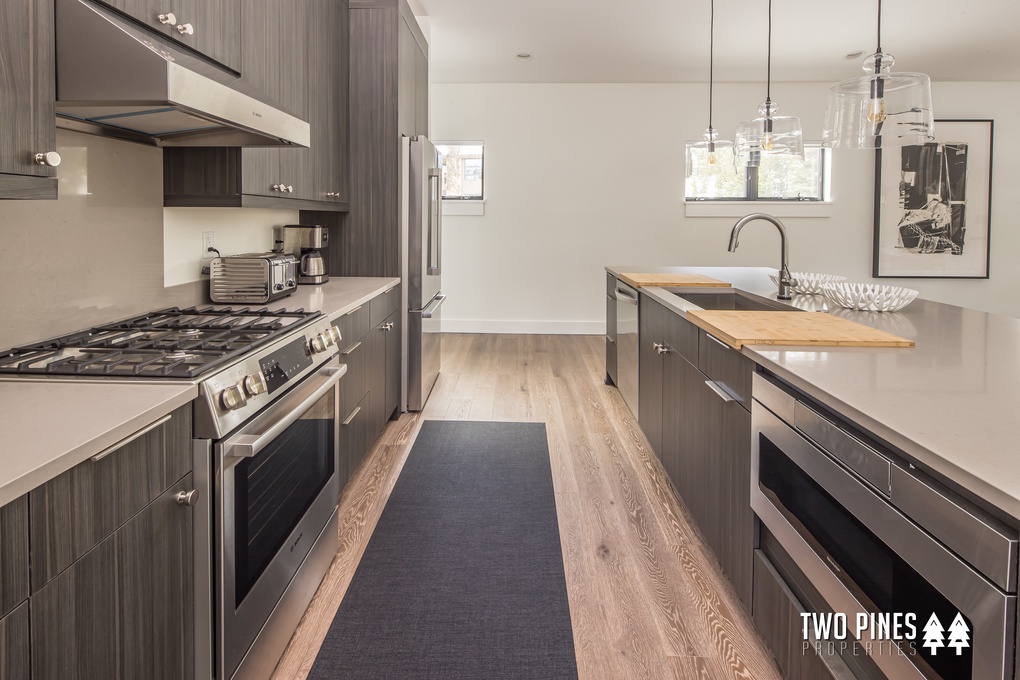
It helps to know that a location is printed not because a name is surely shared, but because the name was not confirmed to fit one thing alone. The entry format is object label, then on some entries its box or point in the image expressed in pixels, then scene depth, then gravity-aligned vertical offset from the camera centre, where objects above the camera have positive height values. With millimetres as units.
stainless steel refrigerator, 4105 +165
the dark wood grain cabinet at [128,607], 985 -492
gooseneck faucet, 2994 +96
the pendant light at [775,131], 3428 +753
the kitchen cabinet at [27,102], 1268 +326
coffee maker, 3621 +206
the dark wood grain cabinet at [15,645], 863 -434
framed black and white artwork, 7297 +871
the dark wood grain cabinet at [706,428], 1981 -464
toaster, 2787 +24
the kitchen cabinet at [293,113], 2494 +730
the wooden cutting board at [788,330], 1892 -110
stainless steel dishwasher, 3994 -308
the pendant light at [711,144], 4344 +871
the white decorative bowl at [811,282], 3053 +39
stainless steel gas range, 1427 -367
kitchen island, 960 -333
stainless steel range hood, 1493 +447
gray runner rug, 1838 -907
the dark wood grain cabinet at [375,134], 3941 +829
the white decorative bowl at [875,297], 2539 -17
